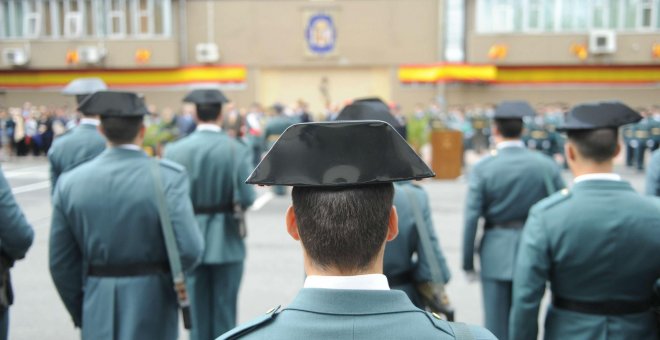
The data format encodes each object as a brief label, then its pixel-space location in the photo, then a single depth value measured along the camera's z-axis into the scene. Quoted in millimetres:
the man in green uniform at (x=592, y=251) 3424
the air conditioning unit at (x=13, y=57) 33031
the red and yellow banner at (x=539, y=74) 31859
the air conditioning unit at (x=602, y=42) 30906
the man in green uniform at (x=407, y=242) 4031
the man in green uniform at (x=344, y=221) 1727
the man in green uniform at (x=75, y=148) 6578
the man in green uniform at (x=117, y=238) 3969
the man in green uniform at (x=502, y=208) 5200
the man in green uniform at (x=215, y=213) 5688
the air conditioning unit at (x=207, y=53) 32312
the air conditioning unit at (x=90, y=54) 32469
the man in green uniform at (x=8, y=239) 4027
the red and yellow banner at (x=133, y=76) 32688
